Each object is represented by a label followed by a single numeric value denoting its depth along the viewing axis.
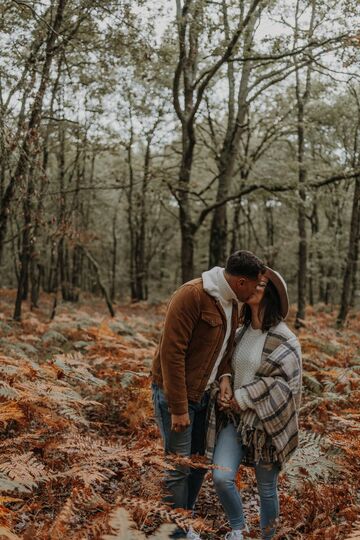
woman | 3.59
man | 3.60
